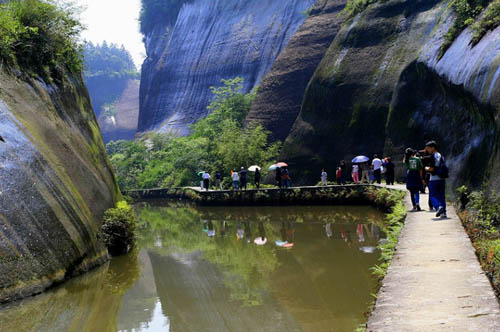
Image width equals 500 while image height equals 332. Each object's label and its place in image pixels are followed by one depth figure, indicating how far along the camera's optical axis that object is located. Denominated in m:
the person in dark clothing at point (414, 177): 11.55
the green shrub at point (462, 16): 18.38
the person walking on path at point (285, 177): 26.17
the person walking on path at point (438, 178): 9.94
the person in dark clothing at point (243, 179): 28.39
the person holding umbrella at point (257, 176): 28.45
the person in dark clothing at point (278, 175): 26.78
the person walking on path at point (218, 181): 31.79
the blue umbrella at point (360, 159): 24.43
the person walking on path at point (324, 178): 25.67
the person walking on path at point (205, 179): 31.11
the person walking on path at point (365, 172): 24.70
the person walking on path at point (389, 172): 21.94
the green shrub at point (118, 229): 12.82
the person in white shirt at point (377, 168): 22.84
